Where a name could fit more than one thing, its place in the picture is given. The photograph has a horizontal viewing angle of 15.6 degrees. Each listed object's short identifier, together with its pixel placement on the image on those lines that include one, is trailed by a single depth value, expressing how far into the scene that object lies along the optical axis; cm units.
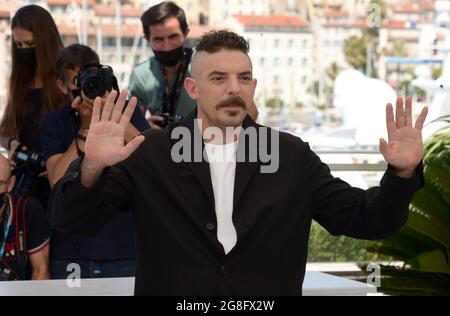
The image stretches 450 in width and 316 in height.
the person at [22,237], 656
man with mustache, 422
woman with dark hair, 710
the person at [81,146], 639
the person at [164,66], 743
